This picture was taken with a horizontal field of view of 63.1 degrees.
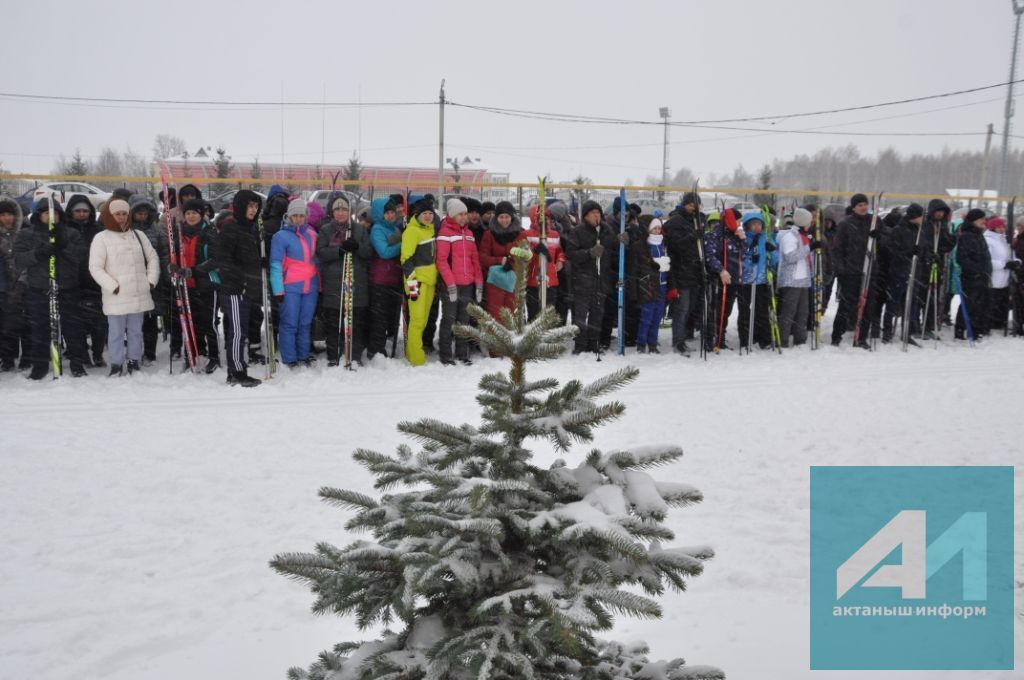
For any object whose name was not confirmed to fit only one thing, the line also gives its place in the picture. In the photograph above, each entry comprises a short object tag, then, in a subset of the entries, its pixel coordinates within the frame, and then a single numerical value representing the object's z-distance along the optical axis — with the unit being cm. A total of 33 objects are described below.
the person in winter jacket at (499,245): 1069
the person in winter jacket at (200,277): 980
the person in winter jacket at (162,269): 989
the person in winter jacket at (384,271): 1034
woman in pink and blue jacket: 979
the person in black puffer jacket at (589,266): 1103
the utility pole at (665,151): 4369
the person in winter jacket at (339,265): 1012
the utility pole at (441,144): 2832
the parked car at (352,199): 1123
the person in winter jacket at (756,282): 1165
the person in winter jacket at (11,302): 944
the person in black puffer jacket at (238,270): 938
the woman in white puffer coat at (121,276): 930
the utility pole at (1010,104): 3086
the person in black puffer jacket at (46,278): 930
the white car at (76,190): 1089
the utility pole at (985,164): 3536
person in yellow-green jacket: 1013
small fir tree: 215
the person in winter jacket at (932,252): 1253
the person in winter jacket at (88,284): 968
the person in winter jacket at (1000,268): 1314
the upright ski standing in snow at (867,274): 1204
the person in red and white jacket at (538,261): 1097
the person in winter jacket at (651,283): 1123
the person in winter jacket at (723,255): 1149
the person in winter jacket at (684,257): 1141
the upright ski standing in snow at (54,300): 929
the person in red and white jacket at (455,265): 1023
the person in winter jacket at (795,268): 1190
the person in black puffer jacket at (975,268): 1288
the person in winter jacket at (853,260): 1219
